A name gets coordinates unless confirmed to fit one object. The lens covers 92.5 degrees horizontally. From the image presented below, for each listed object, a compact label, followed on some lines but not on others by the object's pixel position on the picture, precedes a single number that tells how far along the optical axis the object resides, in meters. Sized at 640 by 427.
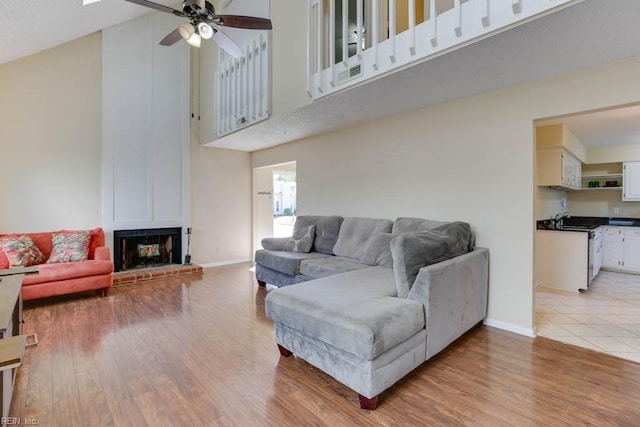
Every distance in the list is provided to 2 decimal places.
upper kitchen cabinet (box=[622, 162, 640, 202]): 5.32
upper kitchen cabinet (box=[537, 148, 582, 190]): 4.39
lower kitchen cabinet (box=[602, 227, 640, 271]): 5.24
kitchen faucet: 5.26
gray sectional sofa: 1.81
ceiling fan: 2.67
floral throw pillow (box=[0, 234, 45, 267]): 3.73
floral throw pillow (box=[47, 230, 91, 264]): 4.05
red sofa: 3.57
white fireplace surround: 5.02
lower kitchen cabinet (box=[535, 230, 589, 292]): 4.08
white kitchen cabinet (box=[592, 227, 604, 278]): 4.55
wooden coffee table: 1.17
